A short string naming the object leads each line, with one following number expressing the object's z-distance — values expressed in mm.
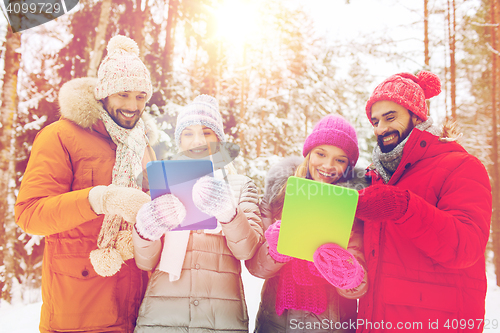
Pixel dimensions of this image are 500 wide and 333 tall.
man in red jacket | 1575
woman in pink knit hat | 1742
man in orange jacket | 1788
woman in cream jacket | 1699
